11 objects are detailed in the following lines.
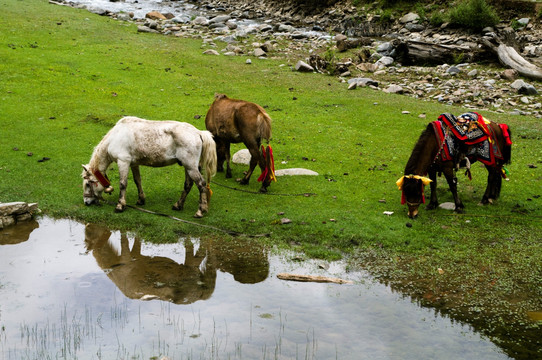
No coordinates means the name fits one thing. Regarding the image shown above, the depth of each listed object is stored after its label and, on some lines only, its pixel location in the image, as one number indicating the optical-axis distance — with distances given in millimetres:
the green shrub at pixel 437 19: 29594
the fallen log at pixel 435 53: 22422
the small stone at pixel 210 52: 23797
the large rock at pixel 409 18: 31634
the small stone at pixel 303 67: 21797
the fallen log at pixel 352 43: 25562
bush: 27750
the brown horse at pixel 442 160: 9750
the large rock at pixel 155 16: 32300
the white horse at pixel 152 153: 9805
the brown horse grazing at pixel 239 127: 11023
